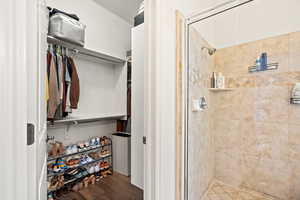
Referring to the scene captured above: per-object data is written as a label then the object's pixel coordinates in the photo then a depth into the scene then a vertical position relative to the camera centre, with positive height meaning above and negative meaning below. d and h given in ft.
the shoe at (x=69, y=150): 6.01 -2.13
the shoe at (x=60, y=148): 5.75 -1.98
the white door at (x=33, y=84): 1.63 +0.19
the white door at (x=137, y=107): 4.35 -0.24
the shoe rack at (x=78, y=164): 5.49 -2.79
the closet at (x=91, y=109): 5.01 -0.43
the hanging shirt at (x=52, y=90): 4.76 +0.31
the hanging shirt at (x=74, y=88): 5.75 +0.46
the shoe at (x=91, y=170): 6.47 -3.16
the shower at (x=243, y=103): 4.53 -0.15
